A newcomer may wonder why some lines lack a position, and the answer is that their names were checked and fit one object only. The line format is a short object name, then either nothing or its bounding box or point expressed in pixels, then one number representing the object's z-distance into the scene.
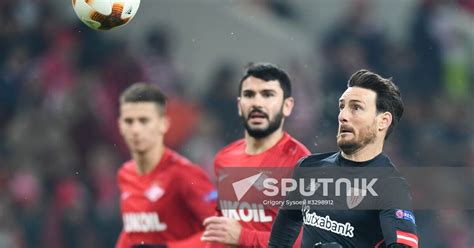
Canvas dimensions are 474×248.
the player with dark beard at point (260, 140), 13.27
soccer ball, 13.28
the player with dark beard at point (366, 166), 10.69
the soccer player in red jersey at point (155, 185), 15.61
